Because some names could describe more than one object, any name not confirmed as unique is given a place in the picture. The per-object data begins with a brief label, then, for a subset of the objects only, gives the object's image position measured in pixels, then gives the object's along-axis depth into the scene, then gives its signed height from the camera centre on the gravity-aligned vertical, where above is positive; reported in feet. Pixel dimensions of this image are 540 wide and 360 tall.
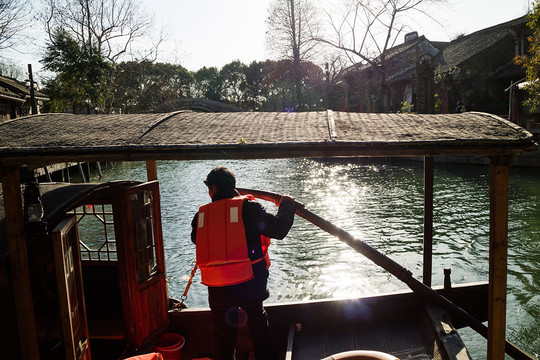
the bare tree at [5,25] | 76.43 +24.53
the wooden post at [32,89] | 71.26 +11.19
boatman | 10.03 -2.74
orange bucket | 13.42 -6.84
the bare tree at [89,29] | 103.42 +32.00
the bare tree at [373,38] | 93.25 +23.27
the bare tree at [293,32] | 120.78 +32.33
